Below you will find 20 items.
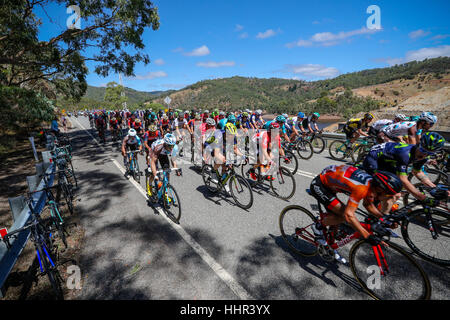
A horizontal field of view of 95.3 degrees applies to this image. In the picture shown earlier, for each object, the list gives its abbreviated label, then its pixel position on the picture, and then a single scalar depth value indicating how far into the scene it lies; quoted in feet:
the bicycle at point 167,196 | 15.79
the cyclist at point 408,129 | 16.63
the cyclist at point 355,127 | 26.63
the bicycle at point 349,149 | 27.14
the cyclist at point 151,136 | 23.46
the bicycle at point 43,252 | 9.23
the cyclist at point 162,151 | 15.38
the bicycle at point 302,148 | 31.10
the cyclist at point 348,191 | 8.50
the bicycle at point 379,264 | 8.42
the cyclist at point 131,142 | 24.94
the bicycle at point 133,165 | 25.30
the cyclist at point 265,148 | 19.61
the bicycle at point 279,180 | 18.62
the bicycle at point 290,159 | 24.02
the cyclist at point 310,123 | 32.66
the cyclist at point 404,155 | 10.34
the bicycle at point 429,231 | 9.86
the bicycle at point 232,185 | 16.79
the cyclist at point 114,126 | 48.97
